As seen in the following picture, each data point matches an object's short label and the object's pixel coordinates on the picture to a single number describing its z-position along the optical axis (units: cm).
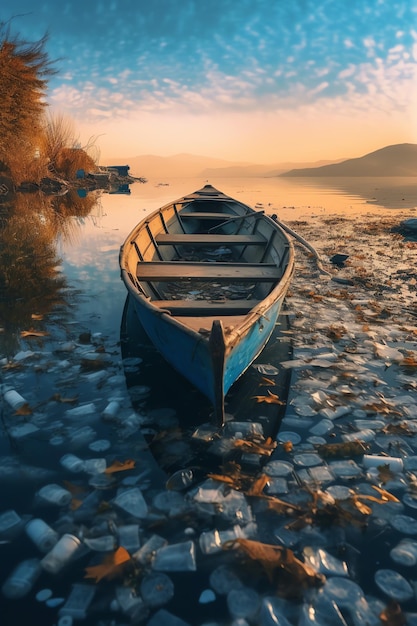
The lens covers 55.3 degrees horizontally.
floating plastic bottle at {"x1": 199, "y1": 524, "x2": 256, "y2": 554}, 258
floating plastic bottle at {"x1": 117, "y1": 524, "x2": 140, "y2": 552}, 257
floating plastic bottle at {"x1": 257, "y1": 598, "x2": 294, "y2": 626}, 214
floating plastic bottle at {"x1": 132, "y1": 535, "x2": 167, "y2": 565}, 248
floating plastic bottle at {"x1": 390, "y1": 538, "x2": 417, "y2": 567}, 251
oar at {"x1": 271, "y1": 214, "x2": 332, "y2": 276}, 905
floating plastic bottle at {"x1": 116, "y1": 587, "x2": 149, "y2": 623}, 219
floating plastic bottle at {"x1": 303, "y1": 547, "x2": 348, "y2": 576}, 243
